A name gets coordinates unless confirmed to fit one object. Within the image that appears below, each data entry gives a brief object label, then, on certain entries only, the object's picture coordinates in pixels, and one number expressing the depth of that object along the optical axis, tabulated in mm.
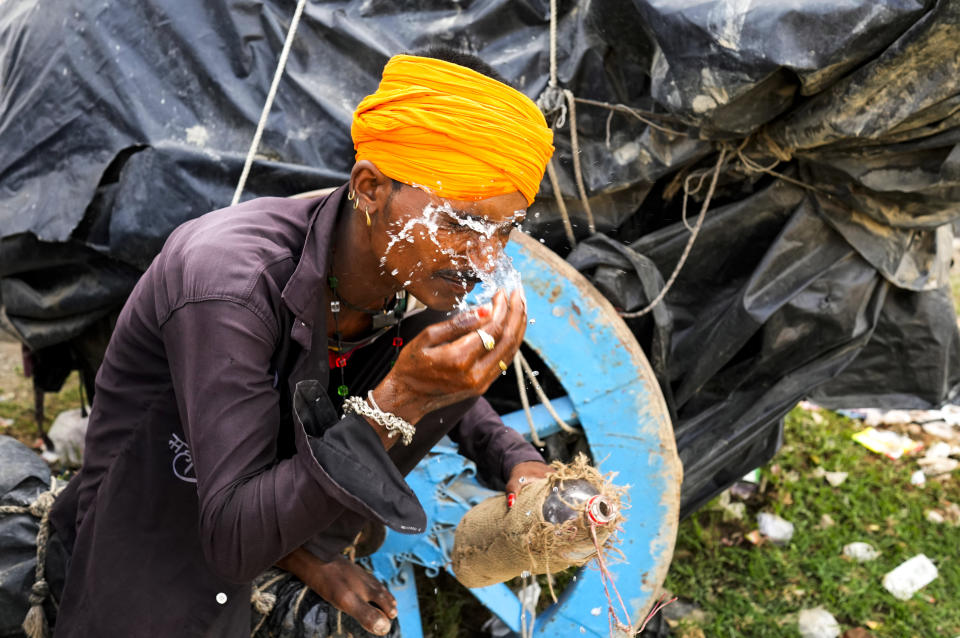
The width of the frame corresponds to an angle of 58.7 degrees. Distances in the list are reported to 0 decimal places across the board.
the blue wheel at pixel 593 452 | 2553
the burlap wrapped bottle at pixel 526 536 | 2002
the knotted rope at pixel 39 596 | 2150
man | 1636
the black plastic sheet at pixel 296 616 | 2289
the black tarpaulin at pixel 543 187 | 2684
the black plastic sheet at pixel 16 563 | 2252
